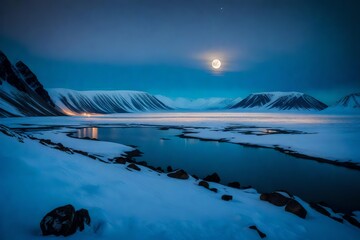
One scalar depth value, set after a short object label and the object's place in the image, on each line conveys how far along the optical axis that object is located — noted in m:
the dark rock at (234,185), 11.09
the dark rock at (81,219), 4.44
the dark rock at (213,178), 11.84
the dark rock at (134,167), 10.75
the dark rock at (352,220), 7.63
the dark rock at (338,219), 7.54
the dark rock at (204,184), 9.33
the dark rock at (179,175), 10.29
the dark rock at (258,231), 5.44
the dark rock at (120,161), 12.12
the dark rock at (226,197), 7.73
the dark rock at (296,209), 7.05
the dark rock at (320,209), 7.81
